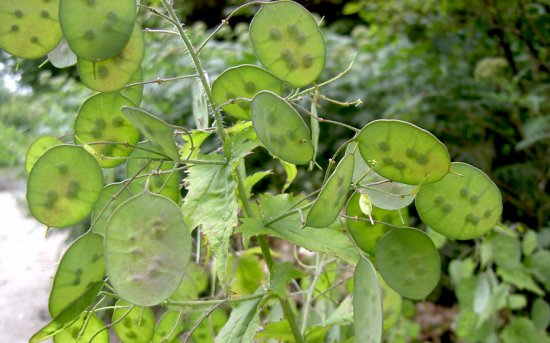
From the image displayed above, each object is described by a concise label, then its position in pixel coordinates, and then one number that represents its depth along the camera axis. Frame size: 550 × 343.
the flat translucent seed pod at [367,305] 0.24
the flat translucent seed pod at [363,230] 0.30
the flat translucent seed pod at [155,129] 0.25
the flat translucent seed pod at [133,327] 0.36
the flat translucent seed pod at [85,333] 0.33
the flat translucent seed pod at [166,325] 0.40
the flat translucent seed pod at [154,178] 0.32
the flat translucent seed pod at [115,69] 0.28
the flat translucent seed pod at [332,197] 0.25
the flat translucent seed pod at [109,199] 0.29
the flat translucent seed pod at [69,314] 0.27
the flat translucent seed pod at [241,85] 0.30
